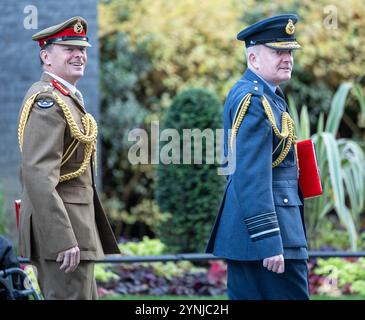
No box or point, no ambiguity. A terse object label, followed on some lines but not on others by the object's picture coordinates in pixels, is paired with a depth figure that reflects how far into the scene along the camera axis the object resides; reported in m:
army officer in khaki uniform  8.19
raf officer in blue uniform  8.14
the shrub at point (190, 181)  15.17
